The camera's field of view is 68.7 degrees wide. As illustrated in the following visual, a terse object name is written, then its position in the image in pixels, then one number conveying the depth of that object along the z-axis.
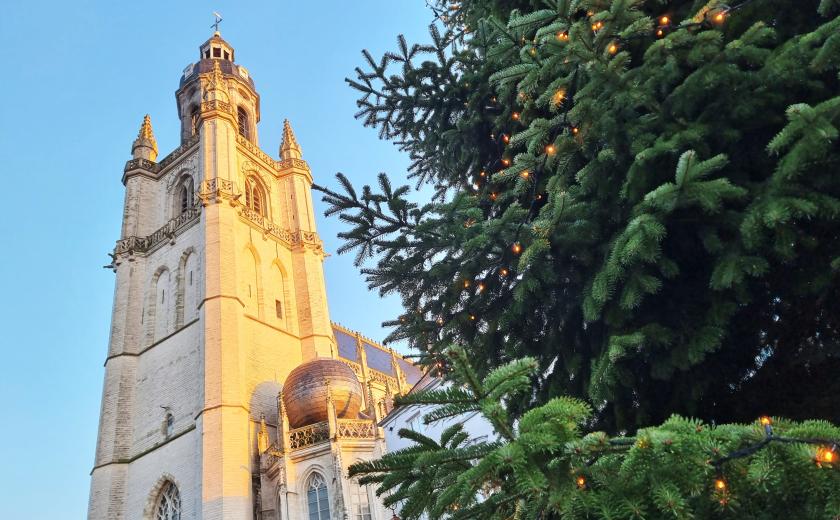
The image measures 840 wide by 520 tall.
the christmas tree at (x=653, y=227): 3.33
